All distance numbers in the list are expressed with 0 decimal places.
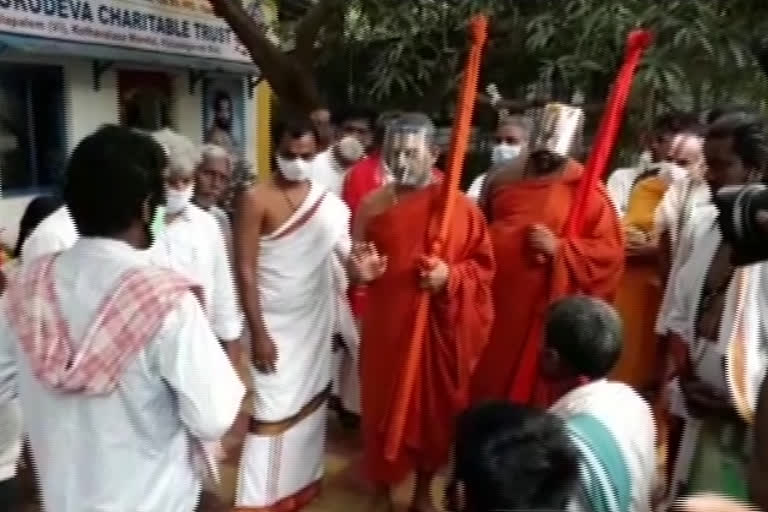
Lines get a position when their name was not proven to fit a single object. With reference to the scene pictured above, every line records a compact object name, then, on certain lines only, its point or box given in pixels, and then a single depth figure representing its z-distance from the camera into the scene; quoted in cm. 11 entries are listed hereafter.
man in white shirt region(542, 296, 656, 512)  204
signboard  643
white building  658
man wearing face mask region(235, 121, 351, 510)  374
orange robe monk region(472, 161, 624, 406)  383
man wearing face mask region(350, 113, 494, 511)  362
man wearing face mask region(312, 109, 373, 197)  630
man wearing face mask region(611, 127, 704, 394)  484
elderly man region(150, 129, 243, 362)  347
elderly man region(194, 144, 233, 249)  427
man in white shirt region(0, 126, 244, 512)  194
